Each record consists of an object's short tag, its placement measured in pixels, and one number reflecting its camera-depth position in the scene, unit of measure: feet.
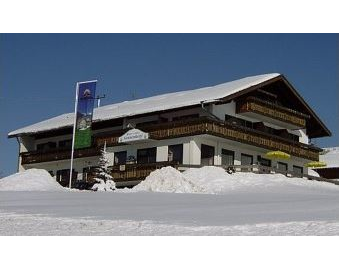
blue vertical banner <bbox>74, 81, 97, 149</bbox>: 118.32
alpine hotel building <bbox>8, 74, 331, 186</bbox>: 121.29
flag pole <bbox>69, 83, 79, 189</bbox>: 120.16
